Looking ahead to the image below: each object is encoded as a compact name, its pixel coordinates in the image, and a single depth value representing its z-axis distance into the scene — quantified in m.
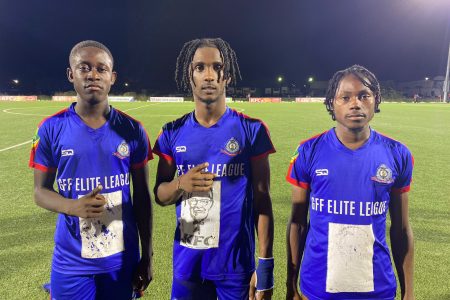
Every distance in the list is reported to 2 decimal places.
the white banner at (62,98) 42.47
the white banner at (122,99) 40.42
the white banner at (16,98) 42.69
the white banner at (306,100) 47.72
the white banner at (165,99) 44.75
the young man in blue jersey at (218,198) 2.17
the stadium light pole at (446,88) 42.34
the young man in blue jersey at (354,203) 2.04
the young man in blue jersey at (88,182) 2.18
